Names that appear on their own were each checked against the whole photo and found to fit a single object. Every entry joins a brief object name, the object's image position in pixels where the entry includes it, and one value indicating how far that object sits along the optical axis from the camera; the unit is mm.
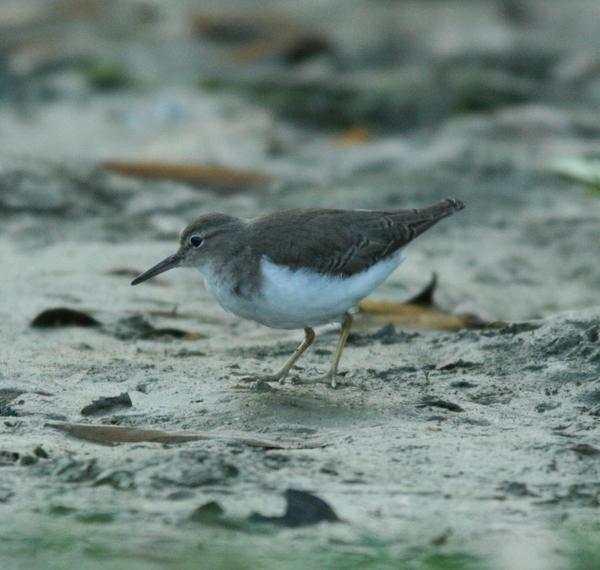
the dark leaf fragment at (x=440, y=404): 12055
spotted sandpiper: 12789
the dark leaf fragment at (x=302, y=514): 9422
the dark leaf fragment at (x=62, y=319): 15297
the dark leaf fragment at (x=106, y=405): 12000
